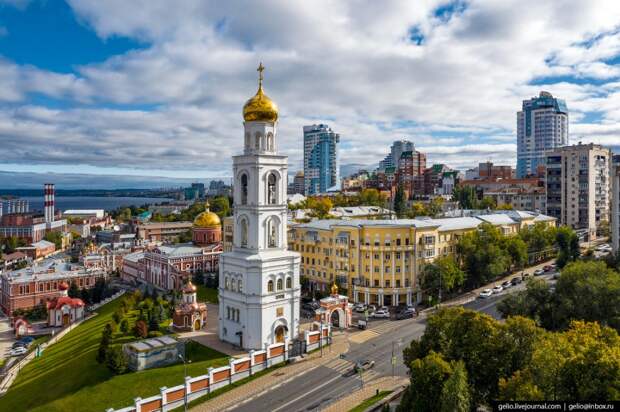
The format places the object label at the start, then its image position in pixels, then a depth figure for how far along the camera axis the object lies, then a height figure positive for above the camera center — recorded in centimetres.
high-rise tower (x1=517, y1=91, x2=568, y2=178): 19612 +3044
